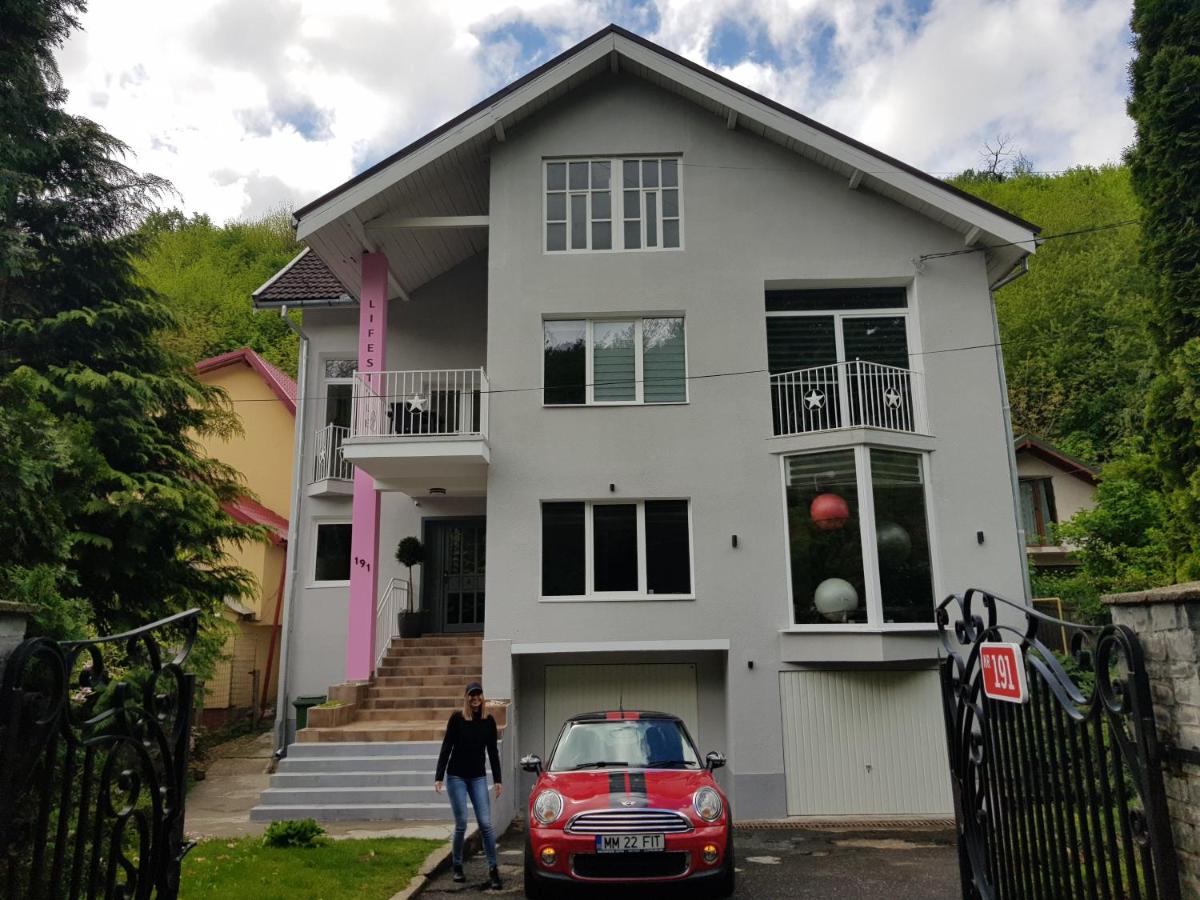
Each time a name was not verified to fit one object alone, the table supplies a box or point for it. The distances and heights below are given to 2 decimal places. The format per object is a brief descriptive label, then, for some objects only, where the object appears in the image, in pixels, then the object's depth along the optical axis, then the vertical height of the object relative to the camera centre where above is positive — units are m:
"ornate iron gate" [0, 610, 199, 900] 3.18 -0.34
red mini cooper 6.90 -1.25
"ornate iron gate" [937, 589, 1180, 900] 3.29 -0.47
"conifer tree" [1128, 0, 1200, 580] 11.66 +5.81
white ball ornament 12.71 +0.97
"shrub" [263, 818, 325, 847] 8.90 -1.61
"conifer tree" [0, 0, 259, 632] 10.96 +4.47
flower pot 15.63 +0.81
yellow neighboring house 18.86 +4.01
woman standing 8.26 -0.85
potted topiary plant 15.65 +1.90
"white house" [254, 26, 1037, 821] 12.71 +3.59
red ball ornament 12.97 +2.23
